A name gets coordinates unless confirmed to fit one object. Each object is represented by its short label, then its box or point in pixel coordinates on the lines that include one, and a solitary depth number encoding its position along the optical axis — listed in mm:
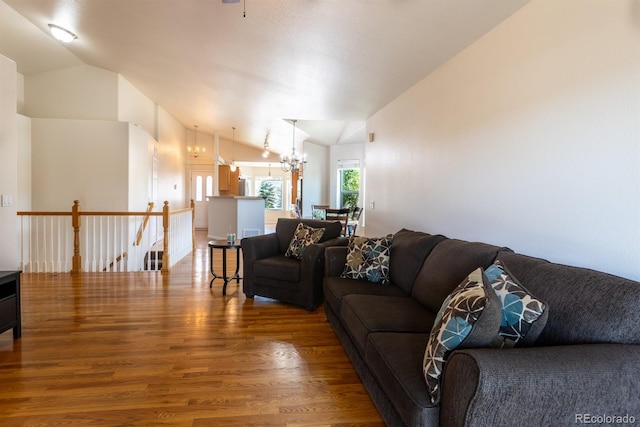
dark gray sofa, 1068
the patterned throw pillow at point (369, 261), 2850
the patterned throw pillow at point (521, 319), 1312
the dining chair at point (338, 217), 6301
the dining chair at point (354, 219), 6840
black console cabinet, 2518
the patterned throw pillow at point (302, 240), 3689
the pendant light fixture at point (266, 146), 9738
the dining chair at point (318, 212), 7922
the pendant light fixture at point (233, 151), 11648
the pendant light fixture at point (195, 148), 10145
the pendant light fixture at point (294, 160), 8280
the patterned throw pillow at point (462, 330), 1265
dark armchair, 3350
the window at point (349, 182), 8750
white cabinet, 8055
